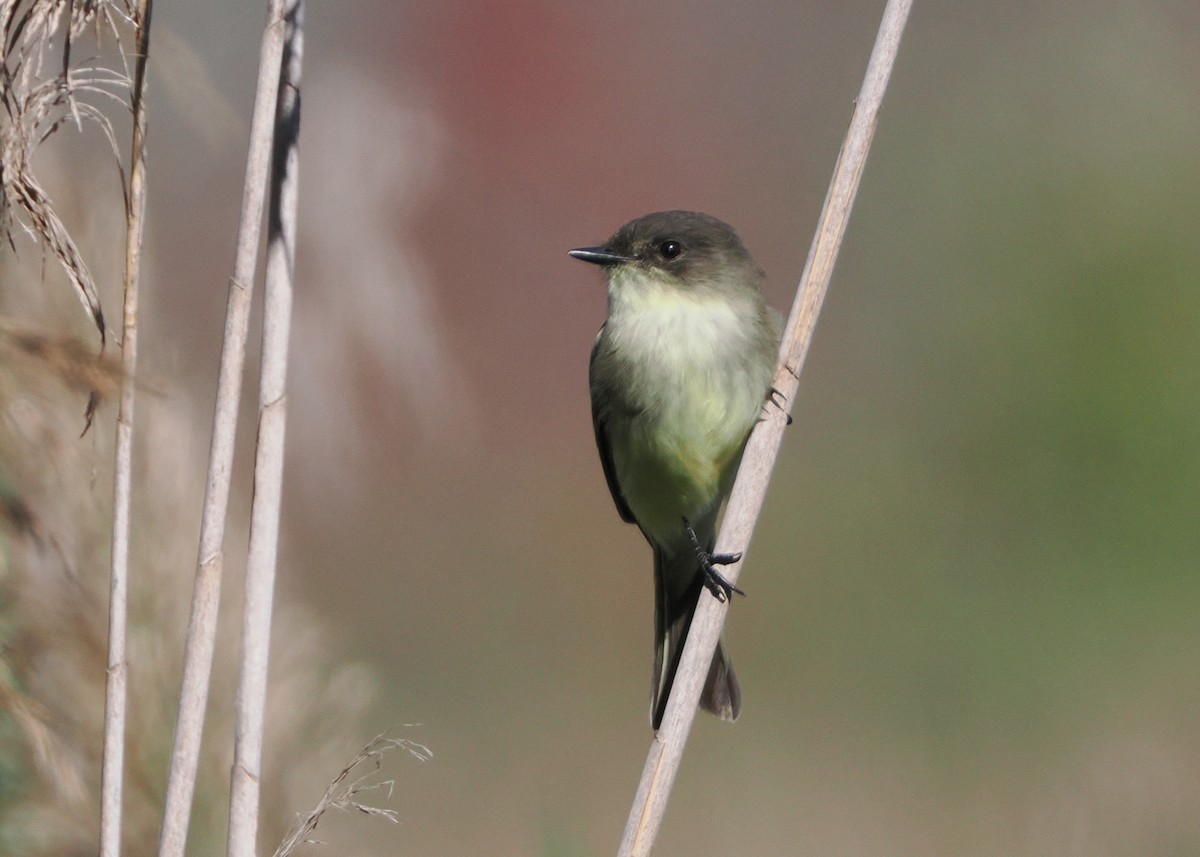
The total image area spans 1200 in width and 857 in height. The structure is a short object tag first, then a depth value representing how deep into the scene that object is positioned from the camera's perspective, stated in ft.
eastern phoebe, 15.11
